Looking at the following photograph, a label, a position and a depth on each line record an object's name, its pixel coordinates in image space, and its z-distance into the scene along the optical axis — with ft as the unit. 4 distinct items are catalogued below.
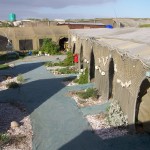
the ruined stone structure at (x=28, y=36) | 83.94
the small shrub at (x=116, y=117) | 27.79
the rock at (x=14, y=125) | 28.97
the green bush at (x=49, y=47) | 80.35
